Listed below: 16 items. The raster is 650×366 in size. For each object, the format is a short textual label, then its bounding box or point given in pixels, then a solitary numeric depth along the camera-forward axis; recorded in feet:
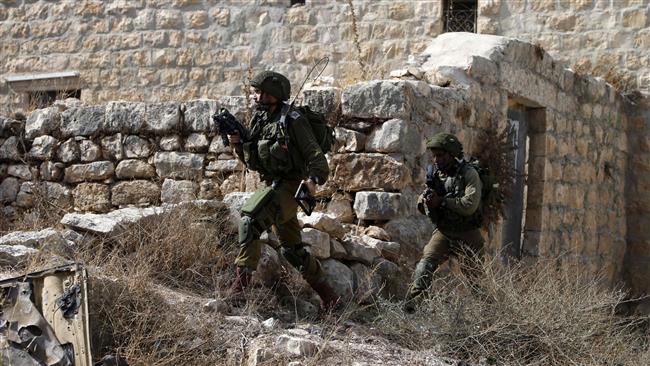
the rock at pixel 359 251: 47.47
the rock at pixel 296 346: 36.14
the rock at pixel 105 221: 43.37
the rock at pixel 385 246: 48.24
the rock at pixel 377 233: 49.01
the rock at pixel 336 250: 47.09
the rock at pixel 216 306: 39.14
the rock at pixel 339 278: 45.55
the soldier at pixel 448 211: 44.98
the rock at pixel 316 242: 45.96
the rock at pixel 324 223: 47.11
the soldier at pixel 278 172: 40.91
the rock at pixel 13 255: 39.70
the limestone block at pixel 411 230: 49.55
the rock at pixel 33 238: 41.37
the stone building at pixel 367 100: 51.75
